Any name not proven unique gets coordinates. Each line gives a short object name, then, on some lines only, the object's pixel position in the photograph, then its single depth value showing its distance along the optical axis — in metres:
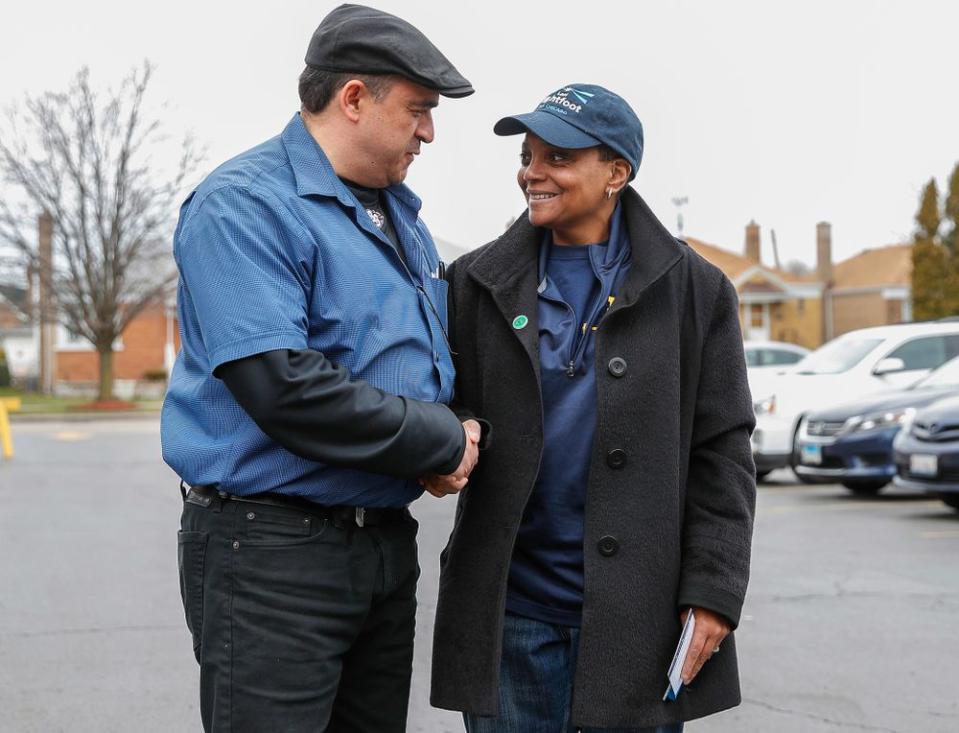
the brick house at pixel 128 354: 49.28
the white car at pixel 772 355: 19.66
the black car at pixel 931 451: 10.55
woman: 2.69
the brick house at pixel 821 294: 58.91
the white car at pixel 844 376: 13.73
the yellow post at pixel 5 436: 17.66
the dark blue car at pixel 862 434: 12.17
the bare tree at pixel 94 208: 32.97
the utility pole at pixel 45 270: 34.47
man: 2.33
